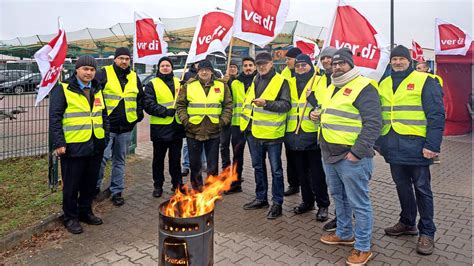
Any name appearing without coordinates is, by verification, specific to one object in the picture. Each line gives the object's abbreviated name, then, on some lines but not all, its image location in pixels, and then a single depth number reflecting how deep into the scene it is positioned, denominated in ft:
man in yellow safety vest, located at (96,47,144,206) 17.24
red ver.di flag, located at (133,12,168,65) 20.71
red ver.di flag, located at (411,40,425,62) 33.30
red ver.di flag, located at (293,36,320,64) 30.59
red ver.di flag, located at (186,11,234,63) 18.40
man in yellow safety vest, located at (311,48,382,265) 12.19
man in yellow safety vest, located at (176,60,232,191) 17.57
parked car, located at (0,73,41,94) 21.53
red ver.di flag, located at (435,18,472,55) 30.76
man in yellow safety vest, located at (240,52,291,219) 16.38
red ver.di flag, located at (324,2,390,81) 14.98
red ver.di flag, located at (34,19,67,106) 15.51
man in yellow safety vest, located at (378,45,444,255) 13.28
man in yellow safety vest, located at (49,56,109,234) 14.38
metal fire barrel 9.34
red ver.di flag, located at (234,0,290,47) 17.10
